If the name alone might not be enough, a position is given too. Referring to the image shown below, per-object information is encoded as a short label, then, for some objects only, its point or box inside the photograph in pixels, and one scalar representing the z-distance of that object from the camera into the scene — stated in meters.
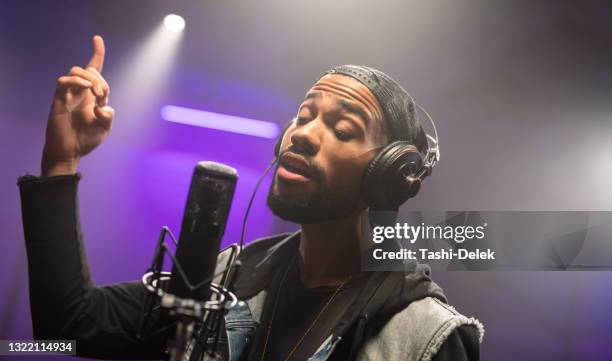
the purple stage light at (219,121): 2.26
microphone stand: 0.80
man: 1.13
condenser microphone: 0.91
